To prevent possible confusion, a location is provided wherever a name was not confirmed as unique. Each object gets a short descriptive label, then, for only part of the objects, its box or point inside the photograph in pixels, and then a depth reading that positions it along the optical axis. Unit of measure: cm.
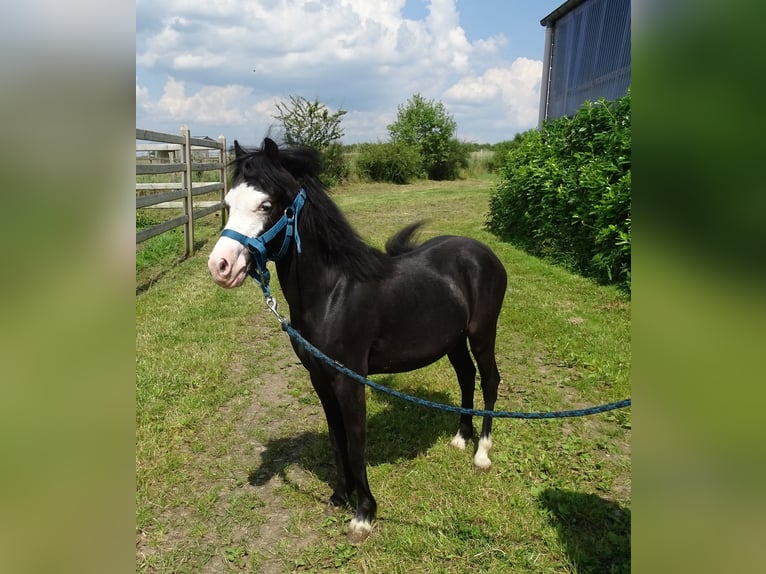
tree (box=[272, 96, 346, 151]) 2069
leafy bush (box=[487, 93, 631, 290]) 711
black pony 239
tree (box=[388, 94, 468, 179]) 3294
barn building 968
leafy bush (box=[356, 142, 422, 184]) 2862
